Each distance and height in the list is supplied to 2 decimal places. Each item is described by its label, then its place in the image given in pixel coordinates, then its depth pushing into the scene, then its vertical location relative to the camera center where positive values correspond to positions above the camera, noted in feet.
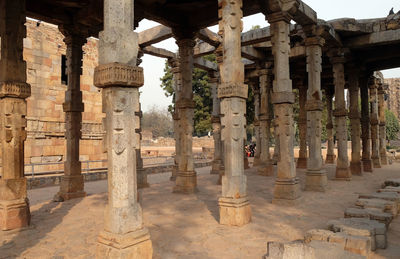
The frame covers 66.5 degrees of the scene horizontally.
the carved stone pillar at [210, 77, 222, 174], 49.57 +1.19
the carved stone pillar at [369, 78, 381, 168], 58.10 +2.44
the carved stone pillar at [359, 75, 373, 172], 52.24 +1.72
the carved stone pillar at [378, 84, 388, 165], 64.69 +1.43
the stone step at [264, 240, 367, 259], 12.72 -4.89
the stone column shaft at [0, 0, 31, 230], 20.04 +1.59
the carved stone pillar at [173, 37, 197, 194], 32.37 +0.25
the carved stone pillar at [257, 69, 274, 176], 46.84 +1.84
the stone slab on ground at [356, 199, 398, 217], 21.69 -5.00
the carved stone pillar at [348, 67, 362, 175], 46.62 +2.15
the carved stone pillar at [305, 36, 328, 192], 33.47 +3.67
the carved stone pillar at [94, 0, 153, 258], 13.42 +0.59
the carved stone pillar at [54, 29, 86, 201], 30.37 +2.22
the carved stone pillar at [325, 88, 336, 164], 65.67 -0.58
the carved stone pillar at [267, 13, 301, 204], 26.96 +3.41
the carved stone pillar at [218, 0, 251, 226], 20.38 +1.51
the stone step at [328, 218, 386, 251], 15.35 -4.89
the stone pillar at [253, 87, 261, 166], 56.95 +1.85
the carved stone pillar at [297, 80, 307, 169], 57.41 +1.71
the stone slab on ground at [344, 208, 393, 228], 18.78 -5.01
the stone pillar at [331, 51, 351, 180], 41.04 +2.50
